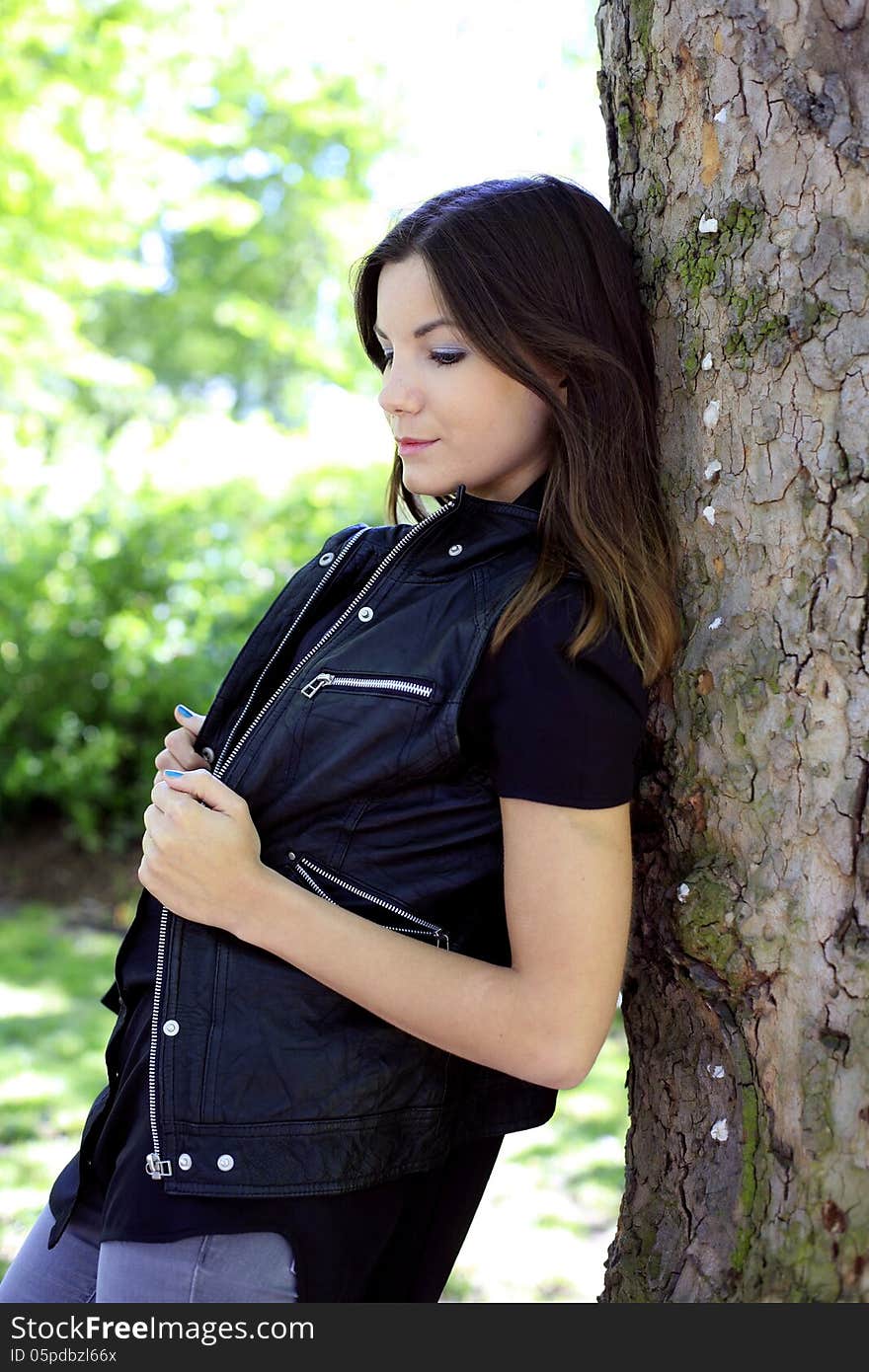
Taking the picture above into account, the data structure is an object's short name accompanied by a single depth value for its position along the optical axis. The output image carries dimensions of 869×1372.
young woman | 1.49
